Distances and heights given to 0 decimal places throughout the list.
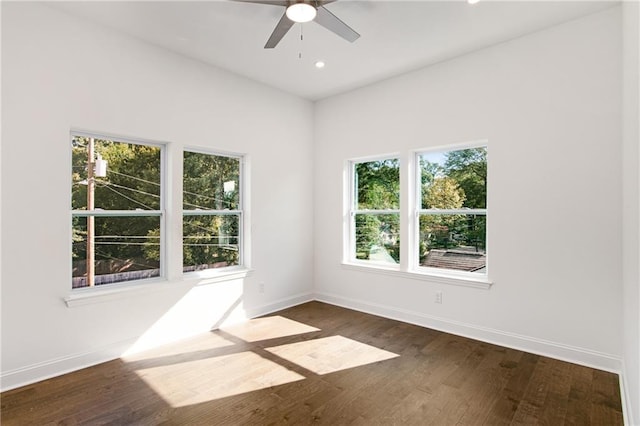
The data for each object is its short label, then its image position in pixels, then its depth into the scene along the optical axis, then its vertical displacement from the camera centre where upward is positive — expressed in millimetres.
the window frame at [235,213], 3844 +7
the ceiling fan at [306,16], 2381 +1478
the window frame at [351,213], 4871 +19
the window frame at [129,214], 3004 +7
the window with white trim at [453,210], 3703 +50
